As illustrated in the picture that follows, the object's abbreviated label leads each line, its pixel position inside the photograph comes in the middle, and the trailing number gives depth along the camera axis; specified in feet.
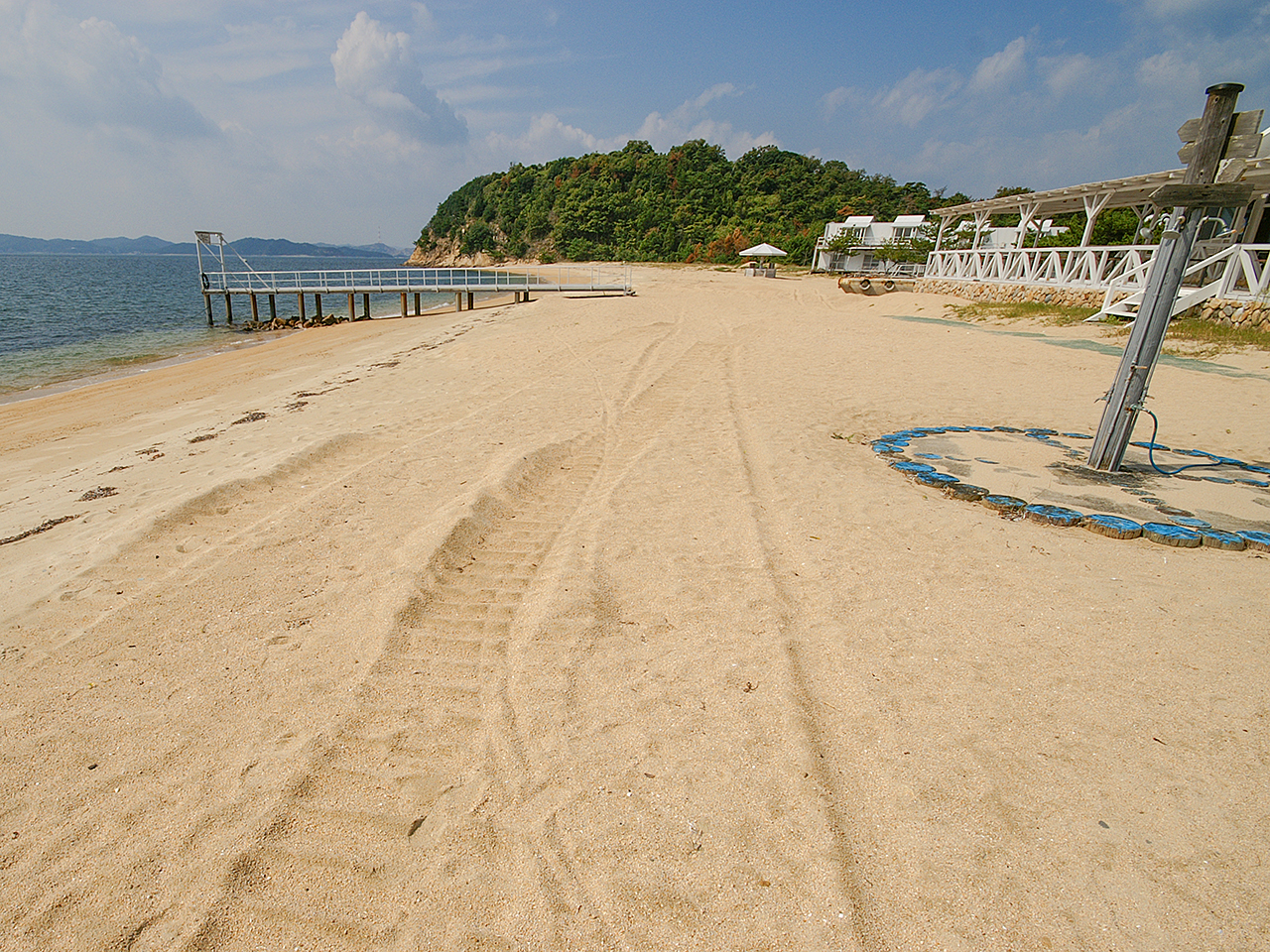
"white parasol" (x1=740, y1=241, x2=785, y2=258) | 139.33
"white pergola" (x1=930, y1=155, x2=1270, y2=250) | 51.37
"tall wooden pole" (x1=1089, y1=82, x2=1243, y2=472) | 17.08
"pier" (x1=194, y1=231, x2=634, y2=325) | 86.74
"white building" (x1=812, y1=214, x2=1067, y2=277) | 136.46
